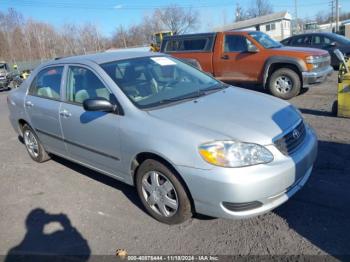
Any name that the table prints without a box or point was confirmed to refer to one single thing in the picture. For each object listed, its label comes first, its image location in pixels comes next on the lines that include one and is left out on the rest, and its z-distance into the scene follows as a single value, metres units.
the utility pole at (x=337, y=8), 39.67
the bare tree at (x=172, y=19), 72.94
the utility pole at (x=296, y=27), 57.55
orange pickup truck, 8.42
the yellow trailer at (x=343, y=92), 6.10
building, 54.81
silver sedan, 2.83
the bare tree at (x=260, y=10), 83.56
